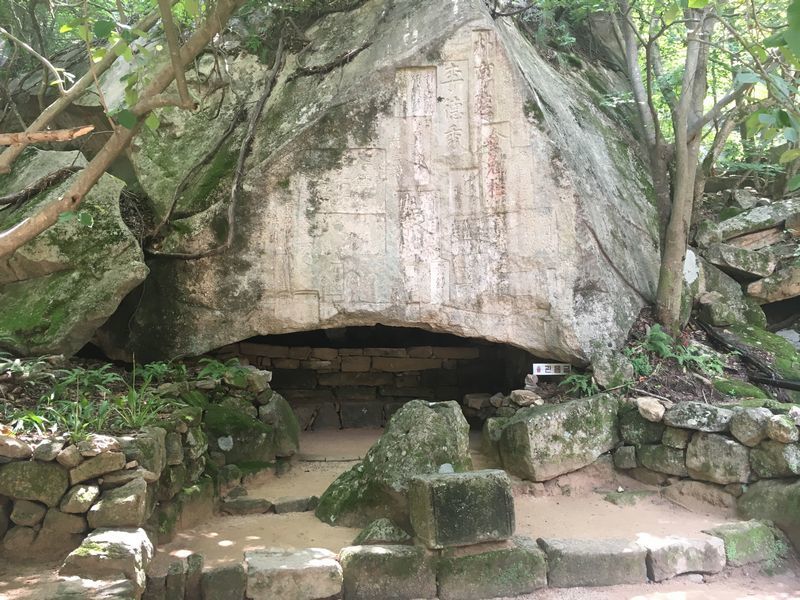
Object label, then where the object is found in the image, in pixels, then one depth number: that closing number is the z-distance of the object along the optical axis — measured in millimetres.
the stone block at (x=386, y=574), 4504
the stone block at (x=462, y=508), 4523
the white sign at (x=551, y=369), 7012
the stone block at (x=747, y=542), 5160
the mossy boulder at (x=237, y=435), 6398
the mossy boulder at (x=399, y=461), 5219
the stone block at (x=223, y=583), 4277
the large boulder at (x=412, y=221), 6773
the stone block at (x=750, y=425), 5645
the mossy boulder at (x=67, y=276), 5895
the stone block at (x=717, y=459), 5754
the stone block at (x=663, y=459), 6109
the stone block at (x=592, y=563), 4809
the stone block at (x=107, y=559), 3797
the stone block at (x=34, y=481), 4242
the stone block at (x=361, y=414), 9469
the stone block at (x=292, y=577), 4324
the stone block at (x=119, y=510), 4207
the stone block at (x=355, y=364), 9758
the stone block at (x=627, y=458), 6379
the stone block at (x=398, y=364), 9836
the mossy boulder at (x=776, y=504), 5305
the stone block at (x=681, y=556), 4965
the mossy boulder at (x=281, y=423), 6957
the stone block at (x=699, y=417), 5895
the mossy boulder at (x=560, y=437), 6207
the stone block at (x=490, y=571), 4574
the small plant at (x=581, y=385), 6676
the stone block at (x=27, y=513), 4258
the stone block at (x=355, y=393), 9773
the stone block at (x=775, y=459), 5480
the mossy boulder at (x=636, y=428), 6305
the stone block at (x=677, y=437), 6094
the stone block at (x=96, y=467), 4324
